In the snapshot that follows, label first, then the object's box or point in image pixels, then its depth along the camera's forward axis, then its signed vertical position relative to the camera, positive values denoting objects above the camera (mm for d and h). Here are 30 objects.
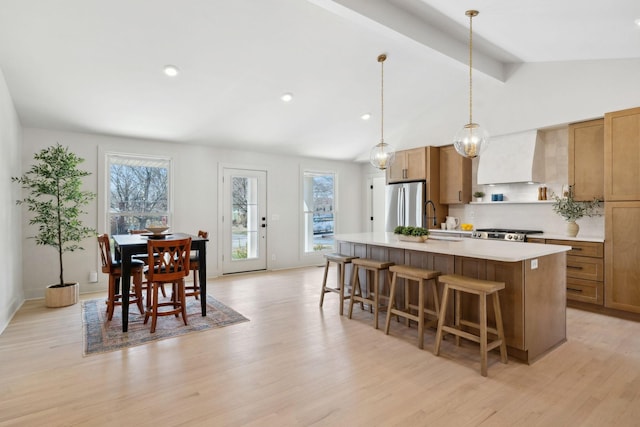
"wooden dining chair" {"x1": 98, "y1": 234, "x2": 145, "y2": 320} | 3746 -651
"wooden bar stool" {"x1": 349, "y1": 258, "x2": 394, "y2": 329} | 3553 -771
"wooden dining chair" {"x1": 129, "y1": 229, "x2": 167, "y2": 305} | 4512 -609
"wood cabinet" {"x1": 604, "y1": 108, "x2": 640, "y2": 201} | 3793 +623
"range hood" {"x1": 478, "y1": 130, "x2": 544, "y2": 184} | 4914 +760
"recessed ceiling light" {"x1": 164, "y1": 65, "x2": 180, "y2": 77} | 3885 +1608
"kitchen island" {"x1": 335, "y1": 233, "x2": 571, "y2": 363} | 2746 -579
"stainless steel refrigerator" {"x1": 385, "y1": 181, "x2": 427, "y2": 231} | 6047 +122
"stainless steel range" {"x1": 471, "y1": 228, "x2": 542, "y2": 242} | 4629 -321
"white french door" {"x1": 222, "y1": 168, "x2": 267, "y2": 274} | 6336 -163
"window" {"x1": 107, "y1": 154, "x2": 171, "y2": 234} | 5359 +322
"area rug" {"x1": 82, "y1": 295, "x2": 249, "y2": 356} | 3180 -1187
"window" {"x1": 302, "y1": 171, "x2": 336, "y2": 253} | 7367 +29
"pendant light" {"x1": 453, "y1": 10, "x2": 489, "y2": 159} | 3234 +678
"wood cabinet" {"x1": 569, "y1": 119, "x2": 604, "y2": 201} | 4273 +646
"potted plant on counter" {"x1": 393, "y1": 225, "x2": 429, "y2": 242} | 3584 -241
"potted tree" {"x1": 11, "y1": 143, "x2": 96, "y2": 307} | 4227 +40
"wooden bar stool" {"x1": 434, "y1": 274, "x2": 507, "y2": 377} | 2578 -817
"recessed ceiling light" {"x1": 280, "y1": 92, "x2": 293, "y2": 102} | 4860 +1626
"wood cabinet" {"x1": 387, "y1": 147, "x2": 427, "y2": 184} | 6082 +816
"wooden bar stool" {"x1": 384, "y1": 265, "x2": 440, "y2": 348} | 3072 -799
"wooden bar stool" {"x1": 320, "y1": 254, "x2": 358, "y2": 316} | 3964 -666
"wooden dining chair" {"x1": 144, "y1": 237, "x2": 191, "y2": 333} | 3396 -577
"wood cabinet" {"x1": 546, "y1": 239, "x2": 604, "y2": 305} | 4027 -728
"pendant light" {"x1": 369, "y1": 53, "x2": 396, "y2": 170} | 4148 +672
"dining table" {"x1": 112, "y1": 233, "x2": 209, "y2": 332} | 3445 -436
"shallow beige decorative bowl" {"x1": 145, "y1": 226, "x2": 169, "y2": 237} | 4062 -216
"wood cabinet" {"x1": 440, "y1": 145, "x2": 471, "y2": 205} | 5773 +578
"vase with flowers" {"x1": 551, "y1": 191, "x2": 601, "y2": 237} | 4398 +7
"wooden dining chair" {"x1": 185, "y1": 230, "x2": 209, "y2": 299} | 4249 -670
